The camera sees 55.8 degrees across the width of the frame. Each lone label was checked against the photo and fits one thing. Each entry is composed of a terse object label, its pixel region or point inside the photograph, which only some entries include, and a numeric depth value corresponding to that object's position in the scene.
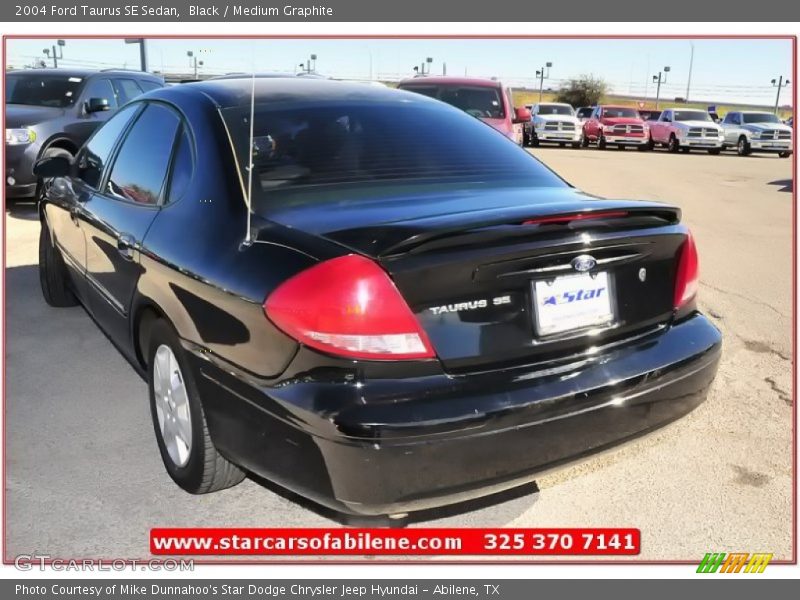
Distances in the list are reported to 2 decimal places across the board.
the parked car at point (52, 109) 9.38
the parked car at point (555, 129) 27.12
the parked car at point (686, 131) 26.55
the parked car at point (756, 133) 26.50
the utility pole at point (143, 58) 14.75
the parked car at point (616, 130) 27.70
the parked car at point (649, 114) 30.68
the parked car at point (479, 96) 10.72
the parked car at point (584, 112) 35.88
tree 78.38
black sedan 2.21
